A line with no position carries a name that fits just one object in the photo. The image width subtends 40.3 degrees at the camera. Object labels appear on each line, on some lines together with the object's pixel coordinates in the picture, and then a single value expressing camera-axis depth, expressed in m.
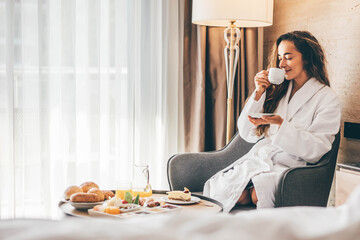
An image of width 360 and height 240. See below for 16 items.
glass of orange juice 2.32
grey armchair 2.44
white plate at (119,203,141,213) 2.11
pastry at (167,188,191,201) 2.36
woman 2.66
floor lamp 3.16
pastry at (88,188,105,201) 2.27
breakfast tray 2.08
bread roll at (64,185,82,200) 2.34
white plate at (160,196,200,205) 2.33
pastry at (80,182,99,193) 2.38
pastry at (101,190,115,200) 2.37
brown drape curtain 3.68
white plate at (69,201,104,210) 2.17
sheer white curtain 3.28
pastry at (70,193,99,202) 2.18
